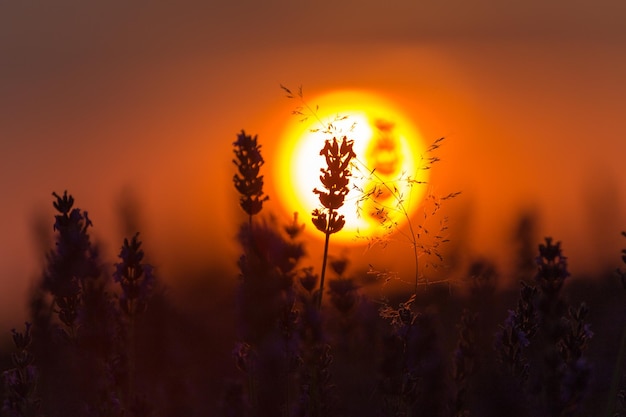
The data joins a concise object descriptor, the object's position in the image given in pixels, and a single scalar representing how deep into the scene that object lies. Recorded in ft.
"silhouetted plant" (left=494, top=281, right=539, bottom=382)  18.60
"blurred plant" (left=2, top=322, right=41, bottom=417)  18.07
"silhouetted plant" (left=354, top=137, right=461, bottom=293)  17.49
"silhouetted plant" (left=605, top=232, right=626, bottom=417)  16.81
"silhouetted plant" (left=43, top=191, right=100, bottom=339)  18.54
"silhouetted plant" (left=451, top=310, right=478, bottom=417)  18.49
